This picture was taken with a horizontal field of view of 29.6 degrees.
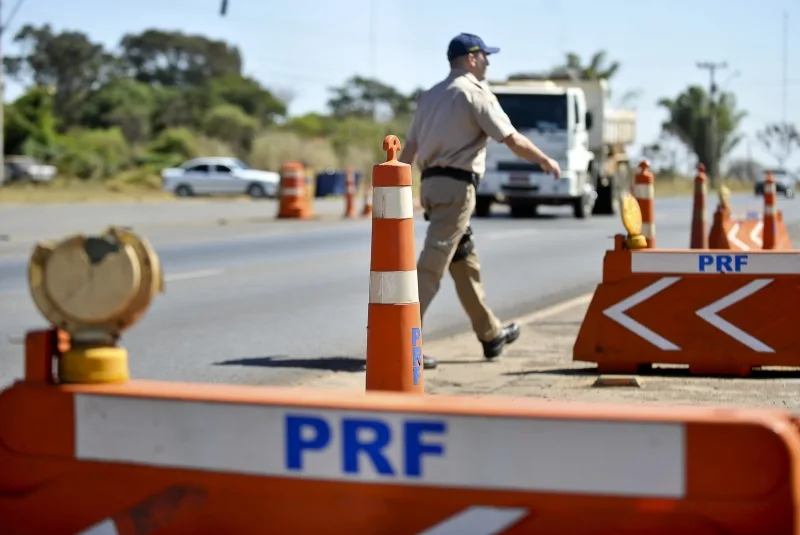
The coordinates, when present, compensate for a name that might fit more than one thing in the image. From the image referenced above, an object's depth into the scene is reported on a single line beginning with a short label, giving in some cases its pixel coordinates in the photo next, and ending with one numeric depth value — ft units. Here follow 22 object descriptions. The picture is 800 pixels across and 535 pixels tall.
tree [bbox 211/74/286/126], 336.08
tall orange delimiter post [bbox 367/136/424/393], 19.62
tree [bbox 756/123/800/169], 428.15
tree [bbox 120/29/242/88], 392.88
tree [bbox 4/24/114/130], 334.24
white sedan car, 172.45
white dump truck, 99.25
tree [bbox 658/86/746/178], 386.67
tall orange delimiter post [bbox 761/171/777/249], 55.47
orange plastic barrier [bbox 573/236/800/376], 26.21
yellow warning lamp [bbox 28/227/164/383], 10.73
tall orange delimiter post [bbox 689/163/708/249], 54.29
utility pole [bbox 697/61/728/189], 356.18
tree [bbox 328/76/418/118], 413.59
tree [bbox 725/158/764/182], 421.34
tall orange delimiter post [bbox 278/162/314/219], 103.71
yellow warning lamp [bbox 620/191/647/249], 25.13
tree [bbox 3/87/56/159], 252.62
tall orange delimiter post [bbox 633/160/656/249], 40.81
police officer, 27.50
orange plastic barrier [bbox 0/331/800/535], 10.19
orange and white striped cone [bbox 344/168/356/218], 105.19
